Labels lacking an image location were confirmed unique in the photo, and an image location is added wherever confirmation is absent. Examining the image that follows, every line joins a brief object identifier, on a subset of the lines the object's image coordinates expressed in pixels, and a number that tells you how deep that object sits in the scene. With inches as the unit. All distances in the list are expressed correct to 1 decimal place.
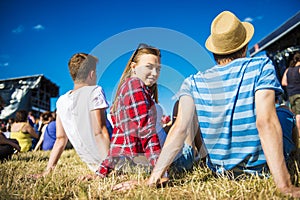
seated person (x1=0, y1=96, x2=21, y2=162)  127.9
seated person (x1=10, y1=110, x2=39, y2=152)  199.2
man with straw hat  52.1
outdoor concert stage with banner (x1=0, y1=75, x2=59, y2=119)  510.6
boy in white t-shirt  77.6
